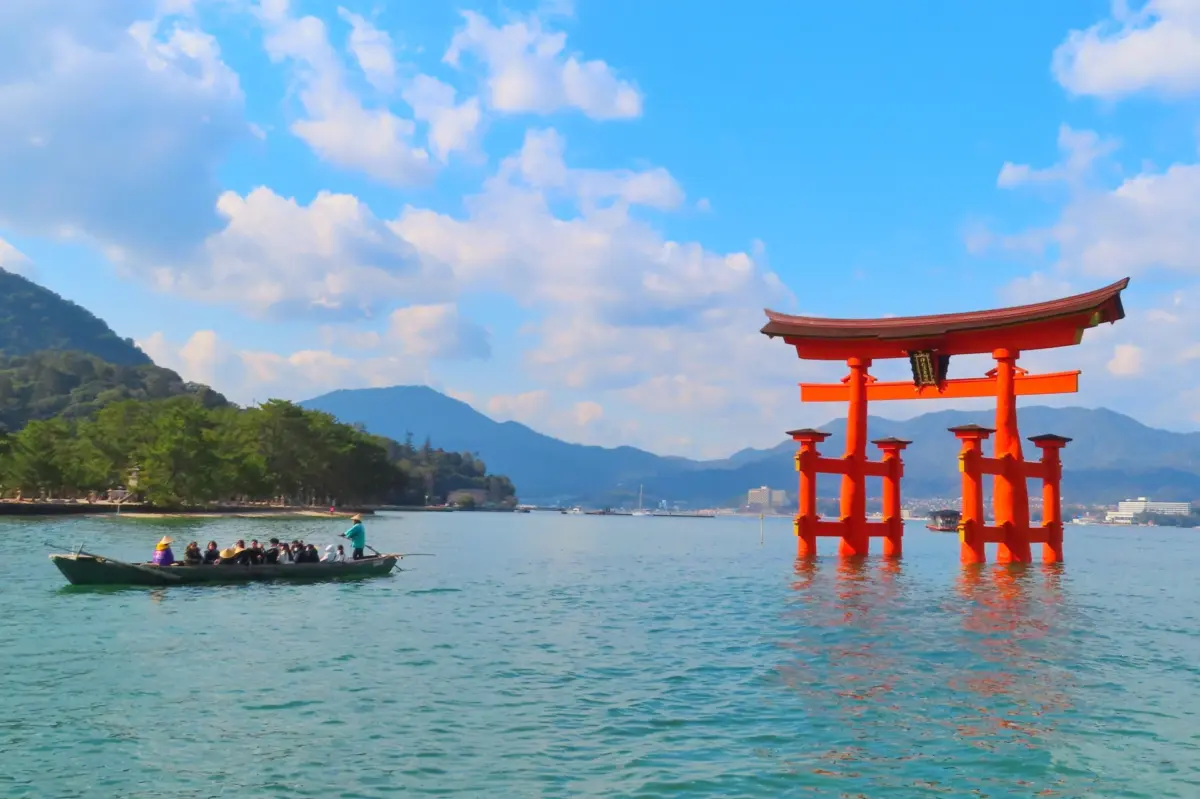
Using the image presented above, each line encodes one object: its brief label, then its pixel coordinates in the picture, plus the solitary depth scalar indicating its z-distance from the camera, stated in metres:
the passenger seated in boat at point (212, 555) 27.27
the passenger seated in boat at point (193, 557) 26.89
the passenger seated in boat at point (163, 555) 26.06
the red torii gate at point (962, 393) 32.88
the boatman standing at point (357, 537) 30.91
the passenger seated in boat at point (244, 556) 27.73
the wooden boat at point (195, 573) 24.75
